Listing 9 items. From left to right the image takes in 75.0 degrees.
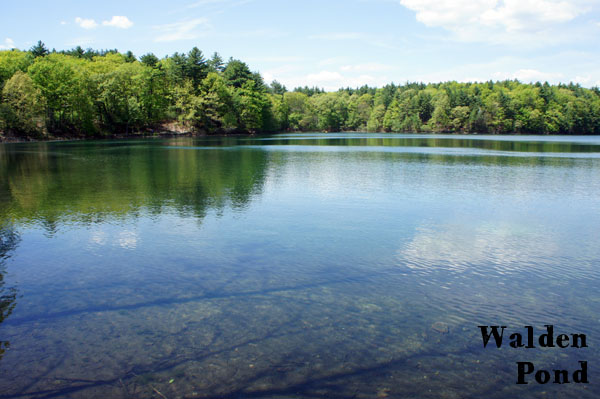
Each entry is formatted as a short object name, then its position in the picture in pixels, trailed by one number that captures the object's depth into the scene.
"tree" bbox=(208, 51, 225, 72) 125.60
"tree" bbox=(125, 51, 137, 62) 113.33
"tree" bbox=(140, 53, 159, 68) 102.19
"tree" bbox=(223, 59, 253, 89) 115.12
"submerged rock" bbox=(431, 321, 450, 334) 7.14
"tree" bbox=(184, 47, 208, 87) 98.94
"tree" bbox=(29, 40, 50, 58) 90.00
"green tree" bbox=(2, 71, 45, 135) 64.00
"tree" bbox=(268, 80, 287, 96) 176.69
